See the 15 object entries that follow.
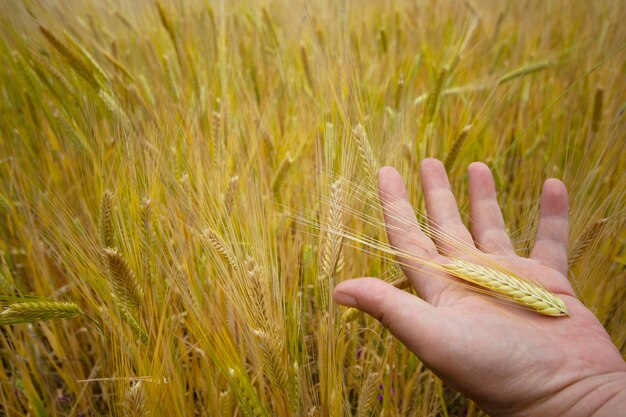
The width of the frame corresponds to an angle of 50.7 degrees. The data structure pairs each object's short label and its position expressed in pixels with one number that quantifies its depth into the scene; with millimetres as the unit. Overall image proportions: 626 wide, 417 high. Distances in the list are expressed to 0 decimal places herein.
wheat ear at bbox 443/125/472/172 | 555
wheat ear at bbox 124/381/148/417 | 386
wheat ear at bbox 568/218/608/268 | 495
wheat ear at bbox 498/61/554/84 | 692
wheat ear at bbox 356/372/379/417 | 429
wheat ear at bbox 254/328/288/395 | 405
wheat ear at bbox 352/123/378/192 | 509
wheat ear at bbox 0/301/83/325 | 402
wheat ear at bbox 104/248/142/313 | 409
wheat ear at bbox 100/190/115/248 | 433
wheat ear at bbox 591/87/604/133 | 628
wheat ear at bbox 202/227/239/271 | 431
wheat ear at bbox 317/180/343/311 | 436
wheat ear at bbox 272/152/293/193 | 523
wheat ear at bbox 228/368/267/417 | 409
